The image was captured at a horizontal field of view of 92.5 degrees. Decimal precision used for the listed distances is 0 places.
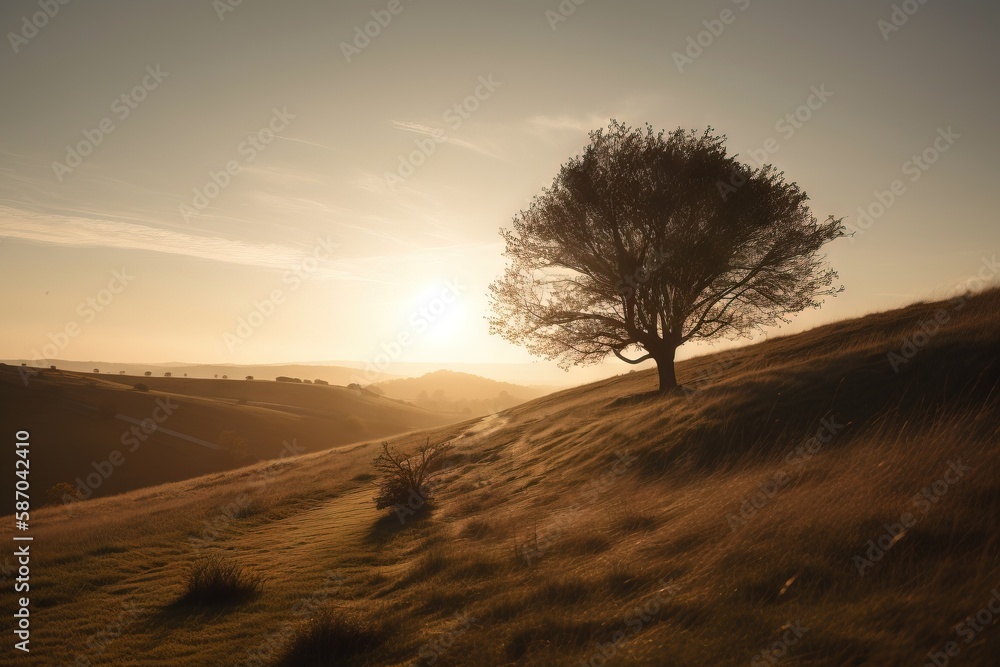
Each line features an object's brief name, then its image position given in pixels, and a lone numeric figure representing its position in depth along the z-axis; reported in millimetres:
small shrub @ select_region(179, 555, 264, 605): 8617
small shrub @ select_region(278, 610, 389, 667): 5852
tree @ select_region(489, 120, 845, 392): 20500
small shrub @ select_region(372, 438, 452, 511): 15383
